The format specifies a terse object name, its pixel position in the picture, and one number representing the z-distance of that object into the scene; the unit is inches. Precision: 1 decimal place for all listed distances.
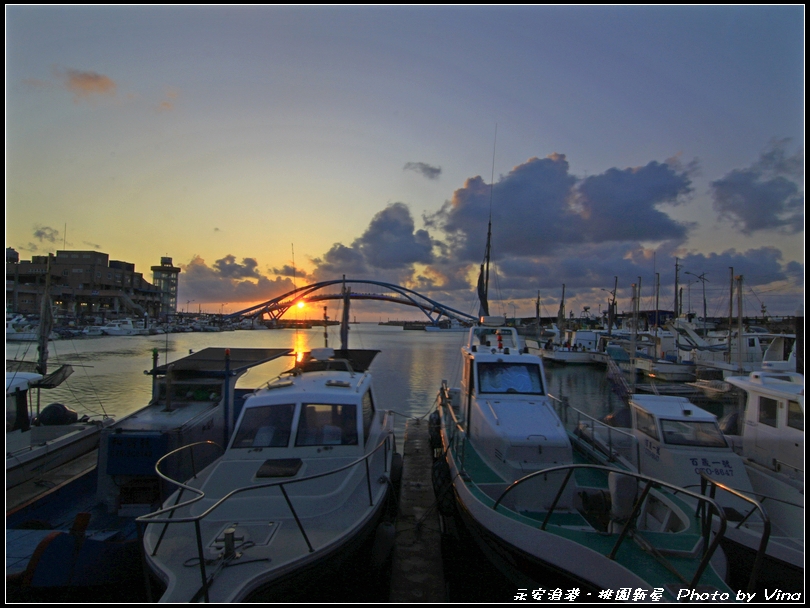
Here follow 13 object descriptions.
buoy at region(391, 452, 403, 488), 394.3
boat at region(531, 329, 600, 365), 2065.7
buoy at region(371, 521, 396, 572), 264.2
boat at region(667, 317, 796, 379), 1066.2
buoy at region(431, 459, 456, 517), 359.3
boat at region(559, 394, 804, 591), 242.8
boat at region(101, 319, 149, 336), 3742.6
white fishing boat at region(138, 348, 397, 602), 180.1
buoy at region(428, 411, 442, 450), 567.7
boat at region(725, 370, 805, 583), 295.9
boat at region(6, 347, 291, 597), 217.5
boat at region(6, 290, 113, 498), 369.7
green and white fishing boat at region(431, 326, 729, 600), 184.1
